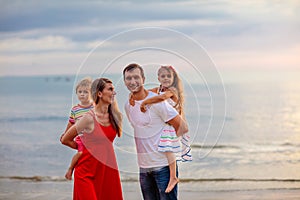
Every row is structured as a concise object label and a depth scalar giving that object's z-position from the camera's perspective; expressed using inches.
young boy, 189.5
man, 175.6
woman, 184.5
